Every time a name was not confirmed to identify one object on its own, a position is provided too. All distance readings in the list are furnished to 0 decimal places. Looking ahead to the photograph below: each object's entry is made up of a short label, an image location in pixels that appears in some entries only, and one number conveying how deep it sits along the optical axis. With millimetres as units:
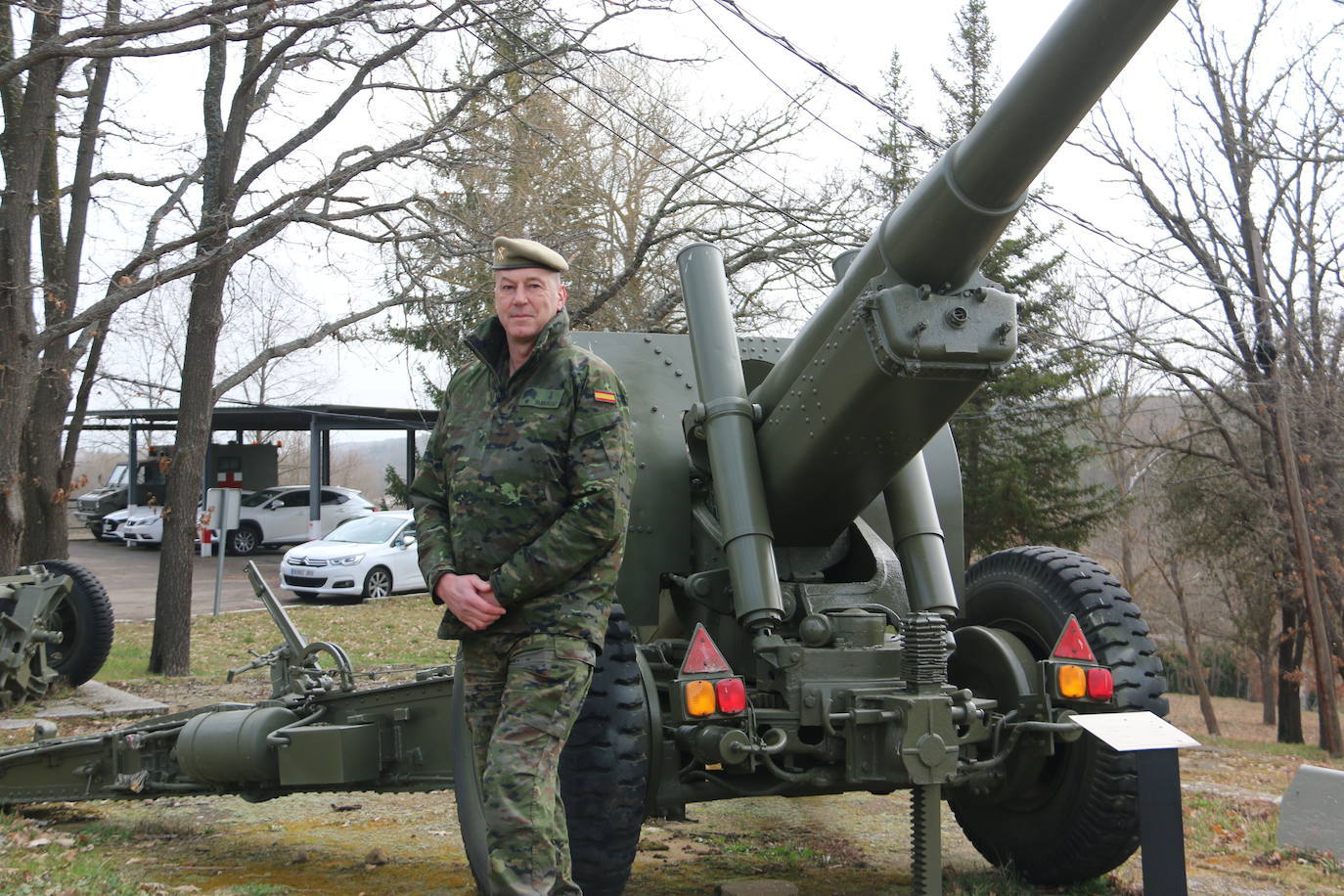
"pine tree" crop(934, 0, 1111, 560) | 22641
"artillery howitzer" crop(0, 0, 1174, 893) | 3916
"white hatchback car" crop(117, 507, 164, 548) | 28078
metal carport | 26062
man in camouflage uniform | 2990
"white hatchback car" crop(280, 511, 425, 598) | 18703
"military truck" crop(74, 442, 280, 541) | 31188
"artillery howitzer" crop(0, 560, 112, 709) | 8953
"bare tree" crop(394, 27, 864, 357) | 12773
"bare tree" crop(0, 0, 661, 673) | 9310
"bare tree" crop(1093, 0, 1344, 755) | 17797
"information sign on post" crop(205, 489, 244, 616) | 13820
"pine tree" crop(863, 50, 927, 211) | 19028
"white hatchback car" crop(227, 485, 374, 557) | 27391
